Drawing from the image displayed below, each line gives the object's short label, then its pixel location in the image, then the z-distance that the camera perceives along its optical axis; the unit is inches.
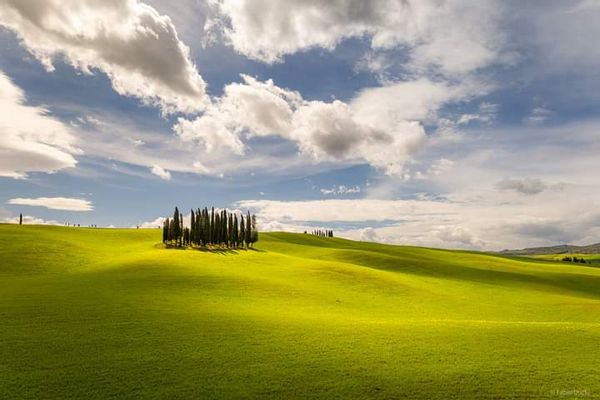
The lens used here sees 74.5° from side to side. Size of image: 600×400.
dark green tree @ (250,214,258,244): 4977.4
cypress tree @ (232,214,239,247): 4724.4
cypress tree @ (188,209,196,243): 4471.0
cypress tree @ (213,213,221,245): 4621.1
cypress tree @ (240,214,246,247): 4825.3
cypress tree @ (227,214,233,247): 4723.2
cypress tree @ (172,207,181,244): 4392.5
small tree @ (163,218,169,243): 4439.0
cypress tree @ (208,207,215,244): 4591.5
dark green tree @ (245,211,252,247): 4859.7
